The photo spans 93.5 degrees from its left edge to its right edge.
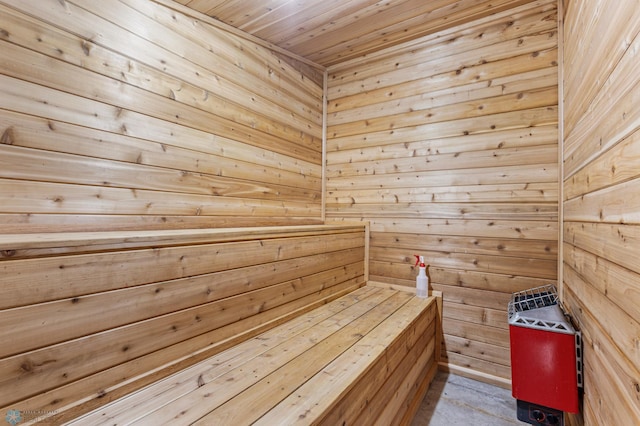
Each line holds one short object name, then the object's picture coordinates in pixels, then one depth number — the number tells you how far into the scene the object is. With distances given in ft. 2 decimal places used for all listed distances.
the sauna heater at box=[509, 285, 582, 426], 4.47
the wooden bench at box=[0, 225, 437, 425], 3.12
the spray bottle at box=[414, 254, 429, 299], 7.75
